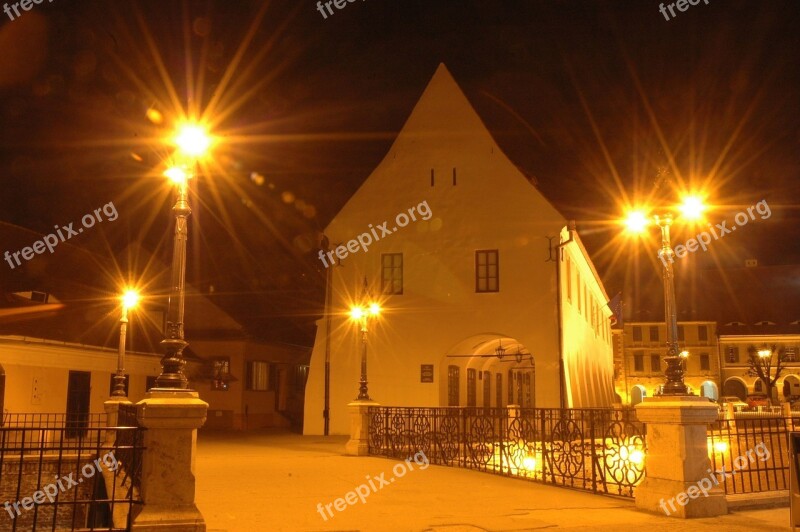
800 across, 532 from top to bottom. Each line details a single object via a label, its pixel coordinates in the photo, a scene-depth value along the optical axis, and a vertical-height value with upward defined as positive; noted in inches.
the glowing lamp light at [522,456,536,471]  659.4 -63.3
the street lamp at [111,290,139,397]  816.9 +52.0
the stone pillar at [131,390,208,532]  304.3 -29.7
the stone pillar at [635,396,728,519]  391.9 -36.3
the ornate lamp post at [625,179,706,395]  414.0 +68.7
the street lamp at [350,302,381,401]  794.8 +87.8
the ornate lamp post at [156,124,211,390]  338.3 +70.1
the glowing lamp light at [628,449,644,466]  486.9 -55.6
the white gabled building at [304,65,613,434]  1036.5 +179.9
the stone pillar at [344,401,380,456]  766.5 -37.1
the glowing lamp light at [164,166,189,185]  366.9 +110.7
